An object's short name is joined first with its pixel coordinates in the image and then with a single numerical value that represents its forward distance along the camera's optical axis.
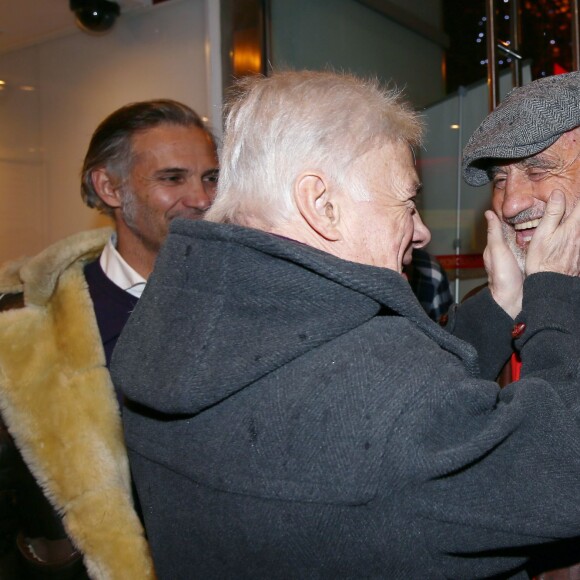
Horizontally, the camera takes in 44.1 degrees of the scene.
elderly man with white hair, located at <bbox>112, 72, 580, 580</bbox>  0.93
